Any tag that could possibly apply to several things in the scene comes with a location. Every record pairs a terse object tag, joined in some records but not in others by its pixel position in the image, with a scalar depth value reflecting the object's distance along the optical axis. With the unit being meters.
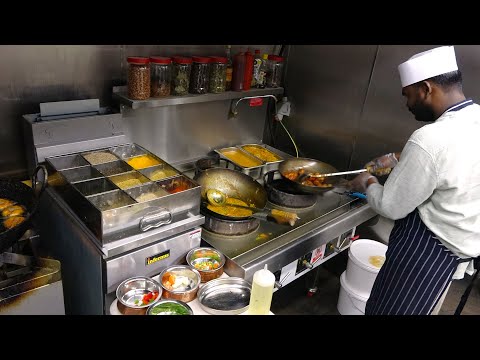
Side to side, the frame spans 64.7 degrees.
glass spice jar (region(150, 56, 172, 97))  2.07
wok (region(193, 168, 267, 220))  2.13
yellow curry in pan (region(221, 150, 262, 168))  2.57
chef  1.49
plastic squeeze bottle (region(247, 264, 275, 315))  1.43
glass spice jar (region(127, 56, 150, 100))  1.97
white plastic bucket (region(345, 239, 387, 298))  2.35
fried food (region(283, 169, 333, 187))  2.28
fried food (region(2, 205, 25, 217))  1.54
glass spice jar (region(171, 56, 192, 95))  2.18
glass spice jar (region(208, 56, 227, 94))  2.31
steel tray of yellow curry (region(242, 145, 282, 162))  2.71
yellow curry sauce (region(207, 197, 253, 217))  1.96
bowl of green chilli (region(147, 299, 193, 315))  1.42
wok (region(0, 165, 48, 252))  1.45
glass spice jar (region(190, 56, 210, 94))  2.23
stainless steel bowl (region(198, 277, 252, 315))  1.49
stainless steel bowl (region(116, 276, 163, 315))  1.42
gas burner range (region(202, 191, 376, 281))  1.74
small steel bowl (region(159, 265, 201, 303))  1.51
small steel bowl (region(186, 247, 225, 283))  1.62
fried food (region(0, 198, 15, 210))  1.59
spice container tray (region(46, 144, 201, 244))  1.47
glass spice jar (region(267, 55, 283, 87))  2.63
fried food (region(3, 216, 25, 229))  1.47
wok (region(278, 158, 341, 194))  2.40
